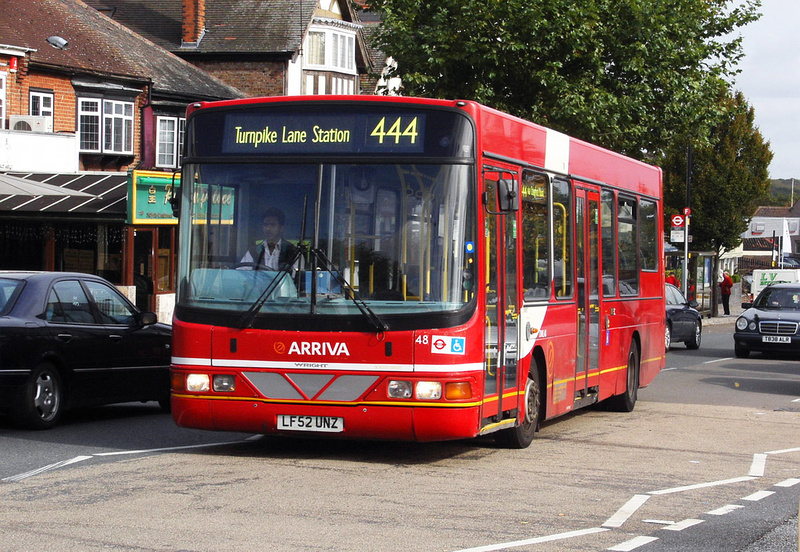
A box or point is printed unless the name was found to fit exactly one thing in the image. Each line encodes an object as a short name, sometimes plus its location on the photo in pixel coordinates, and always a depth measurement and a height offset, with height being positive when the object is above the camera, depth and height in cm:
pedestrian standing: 5106 -25
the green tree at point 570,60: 2756 +502
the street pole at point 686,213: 4022 +227
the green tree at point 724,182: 5538 +450
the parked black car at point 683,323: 2964 -96
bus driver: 975 +22
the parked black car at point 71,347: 1172 -75
